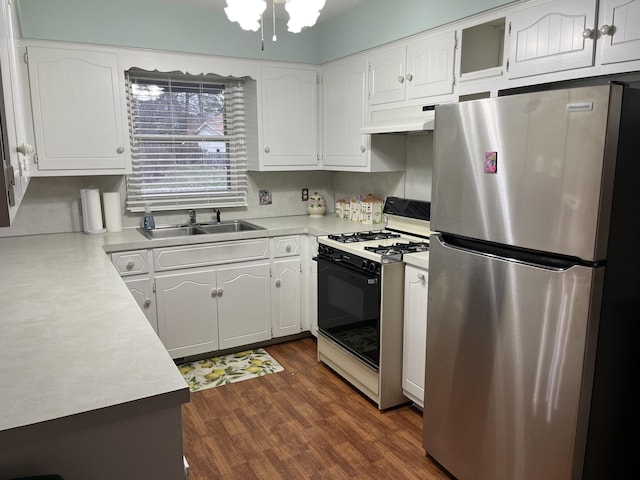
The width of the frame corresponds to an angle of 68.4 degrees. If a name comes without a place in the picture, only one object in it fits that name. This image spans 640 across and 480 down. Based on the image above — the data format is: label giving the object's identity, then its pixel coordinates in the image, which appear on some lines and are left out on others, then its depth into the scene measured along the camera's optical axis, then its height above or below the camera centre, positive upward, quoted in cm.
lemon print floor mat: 315 -142
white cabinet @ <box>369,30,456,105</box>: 262 +58
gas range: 266 -80
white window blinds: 355 +19
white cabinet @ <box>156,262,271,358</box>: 324 -101
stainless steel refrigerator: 151 -40
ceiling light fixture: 190 +63
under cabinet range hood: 271 +29
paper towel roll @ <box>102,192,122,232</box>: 335 -31
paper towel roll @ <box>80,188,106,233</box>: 325 -30
